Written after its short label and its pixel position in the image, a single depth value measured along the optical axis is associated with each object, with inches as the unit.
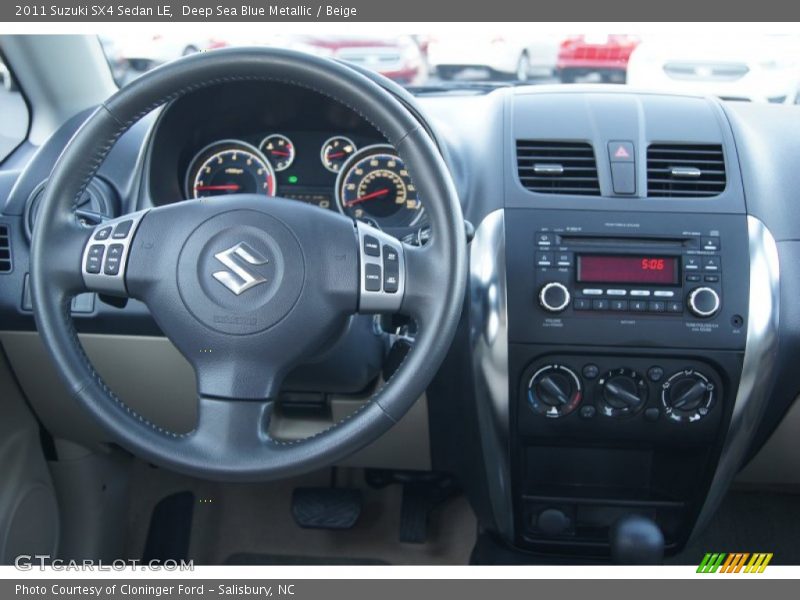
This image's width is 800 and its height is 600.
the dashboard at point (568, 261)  56.3
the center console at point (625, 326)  56.0
